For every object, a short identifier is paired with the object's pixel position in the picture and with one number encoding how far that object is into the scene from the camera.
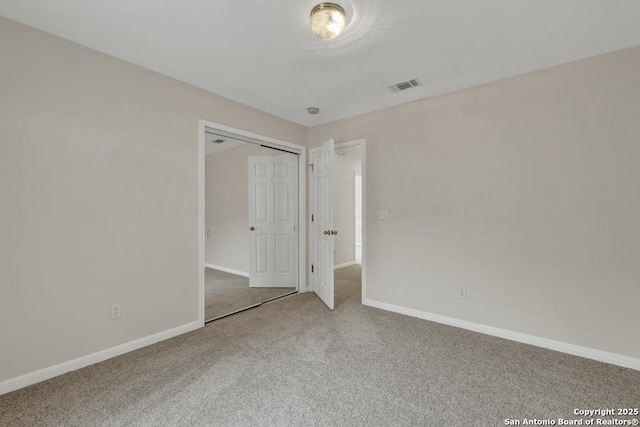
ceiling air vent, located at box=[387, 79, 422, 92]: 2.77
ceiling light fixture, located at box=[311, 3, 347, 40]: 1.74
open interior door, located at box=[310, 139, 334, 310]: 3.53
